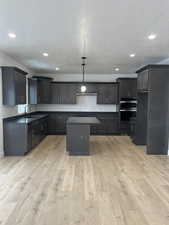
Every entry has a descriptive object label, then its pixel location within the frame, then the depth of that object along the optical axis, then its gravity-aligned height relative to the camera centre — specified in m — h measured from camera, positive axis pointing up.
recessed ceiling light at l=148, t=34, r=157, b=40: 3.25 +1.28
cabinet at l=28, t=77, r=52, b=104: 6.84 +0.53
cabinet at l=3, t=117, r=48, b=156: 4.61 -0.94
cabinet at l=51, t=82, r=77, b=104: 7.60 +0.43
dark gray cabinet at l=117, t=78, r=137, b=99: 7.25 +0.67
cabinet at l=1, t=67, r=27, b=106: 4.54 +0.46
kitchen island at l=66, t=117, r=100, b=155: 4.73 -0.97
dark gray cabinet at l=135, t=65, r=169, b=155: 4.73 -0.17
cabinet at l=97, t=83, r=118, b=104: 7.59 +0.43
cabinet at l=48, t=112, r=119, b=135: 7.50 -0.92
